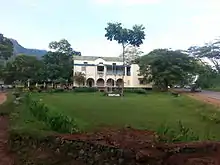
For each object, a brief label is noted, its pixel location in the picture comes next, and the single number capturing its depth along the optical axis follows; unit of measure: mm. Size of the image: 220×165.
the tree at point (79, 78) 27860
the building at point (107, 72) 30218
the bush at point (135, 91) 23231
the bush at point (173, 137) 4514
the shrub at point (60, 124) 5398
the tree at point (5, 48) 25652
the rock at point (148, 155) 3851
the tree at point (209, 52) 28395
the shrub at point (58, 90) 23591
